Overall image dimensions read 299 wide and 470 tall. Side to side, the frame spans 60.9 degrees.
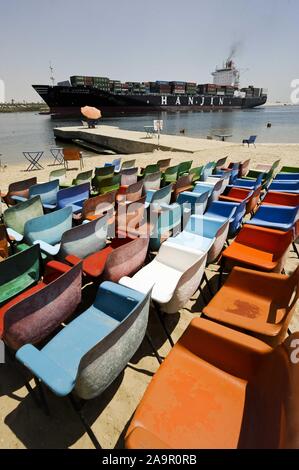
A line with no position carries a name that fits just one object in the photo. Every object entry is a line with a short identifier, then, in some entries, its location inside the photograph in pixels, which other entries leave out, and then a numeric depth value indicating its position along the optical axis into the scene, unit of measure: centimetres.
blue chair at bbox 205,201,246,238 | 379
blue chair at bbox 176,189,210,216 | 389
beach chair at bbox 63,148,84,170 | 1044
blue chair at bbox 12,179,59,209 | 485
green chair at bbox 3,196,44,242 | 338
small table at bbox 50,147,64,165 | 1341
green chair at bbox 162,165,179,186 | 650
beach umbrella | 1960
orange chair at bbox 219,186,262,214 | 441
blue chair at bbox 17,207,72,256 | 304
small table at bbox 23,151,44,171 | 1143
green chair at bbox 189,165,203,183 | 621
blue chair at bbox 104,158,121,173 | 855
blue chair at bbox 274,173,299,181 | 581
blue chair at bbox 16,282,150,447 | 142
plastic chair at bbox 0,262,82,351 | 171
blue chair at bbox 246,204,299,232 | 362
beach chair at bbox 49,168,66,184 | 710
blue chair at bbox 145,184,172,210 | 418
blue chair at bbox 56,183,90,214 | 462
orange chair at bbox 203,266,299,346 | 194
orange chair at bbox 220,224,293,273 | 284
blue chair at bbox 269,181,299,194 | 511
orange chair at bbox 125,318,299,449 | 124
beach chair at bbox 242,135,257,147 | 1421
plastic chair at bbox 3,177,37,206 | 496
